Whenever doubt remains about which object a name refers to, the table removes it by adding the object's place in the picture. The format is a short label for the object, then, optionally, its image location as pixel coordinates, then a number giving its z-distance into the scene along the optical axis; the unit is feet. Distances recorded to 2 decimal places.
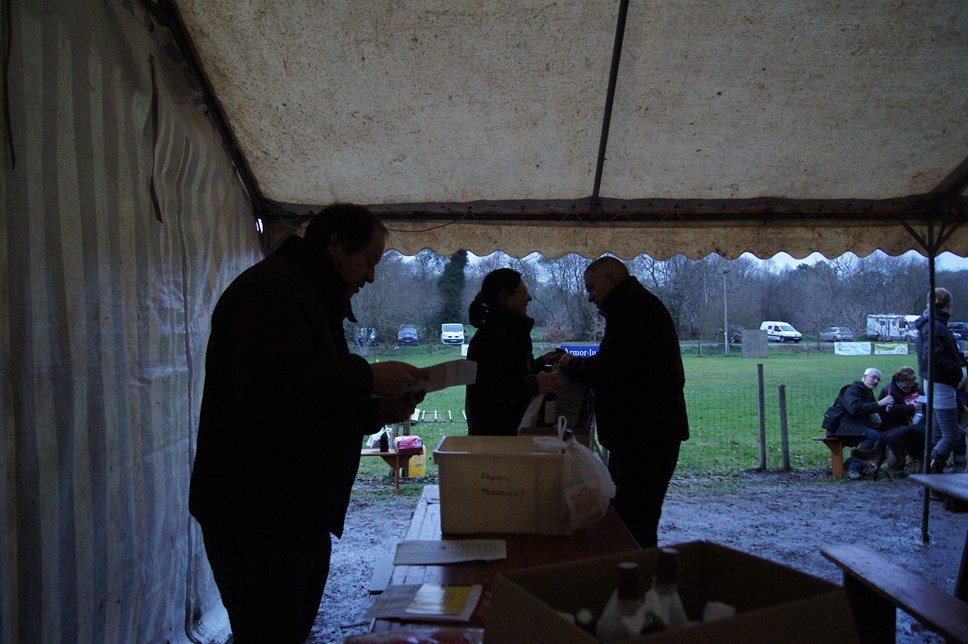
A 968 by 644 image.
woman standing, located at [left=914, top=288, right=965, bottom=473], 15.28
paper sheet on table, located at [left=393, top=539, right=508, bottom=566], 4.43
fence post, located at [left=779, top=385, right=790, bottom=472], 20.80
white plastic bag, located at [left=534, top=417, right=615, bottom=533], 4.89
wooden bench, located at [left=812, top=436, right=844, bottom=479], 19.56
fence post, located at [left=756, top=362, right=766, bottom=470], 21.04
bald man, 8.22
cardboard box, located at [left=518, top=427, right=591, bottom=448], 6.85
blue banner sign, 11.02
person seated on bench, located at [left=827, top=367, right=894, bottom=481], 19.17
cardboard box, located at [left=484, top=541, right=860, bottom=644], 1.92
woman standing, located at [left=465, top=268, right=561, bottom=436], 8.83
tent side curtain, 4.75
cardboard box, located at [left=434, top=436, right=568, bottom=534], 4.96
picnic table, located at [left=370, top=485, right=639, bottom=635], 4.08
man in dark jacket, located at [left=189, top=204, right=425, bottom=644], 4.21
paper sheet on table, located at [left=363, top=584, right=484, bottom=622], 3.49
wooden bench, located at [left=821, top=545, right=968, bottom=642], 6.27
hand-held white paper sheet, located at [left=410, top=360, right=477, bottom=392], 4.70
